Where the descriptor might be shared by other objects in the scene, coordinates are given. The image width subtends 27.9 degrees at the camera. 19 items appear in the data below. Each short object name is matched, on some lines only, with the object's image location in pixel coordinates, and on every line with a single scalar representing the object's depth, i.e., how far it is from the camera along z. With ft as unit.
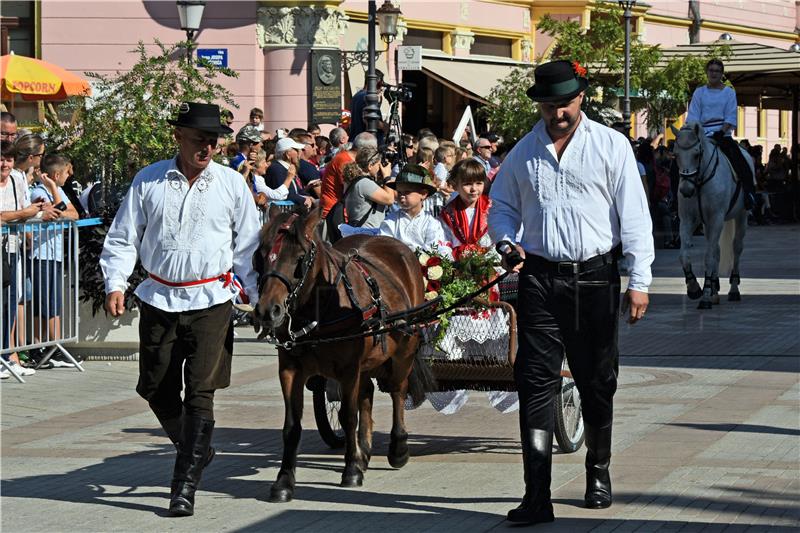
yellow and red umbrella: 80.53
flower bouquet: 32.27
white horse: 64.03
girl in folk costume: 33.32
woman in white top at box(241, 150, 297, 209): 56.70
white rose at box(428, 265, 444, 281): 32.30
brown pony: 27.02
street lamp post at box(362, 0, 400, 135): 74.95
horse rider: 67.62
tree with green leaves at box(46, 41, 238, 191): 48.29
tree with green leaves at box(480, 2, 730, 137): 106.83
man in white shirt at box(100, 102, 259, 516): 27.22
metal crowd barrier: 43.27
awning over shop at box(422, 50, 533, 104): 115.24
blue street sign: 98.90
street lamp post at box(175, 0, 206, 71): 79.51
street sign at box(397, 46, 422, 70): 84.33
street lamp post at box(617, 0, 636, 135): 100.01
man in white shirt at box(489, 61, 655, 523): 25.90
